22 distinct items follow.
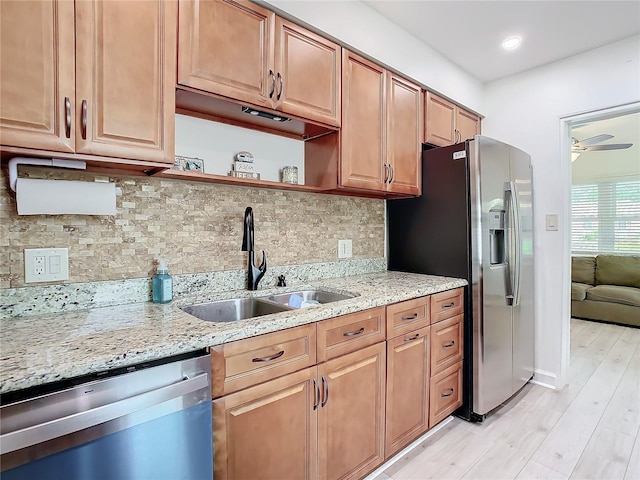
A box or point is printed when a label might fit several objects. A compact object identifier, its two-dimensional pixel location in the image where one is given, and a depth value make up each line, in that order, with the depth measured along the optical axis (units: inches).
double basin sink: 59.9
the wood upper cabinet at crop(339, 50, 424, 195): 75.3
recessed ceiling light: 90.8
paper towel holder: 44.4
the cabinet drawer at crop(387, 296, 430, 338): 65.5
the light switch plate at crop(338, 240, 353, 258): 90.1
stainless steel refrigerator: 82.7
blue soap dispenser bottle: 56.9
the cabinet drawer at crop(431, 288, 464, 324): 75.8
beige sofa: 163.3
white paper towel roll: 46.3
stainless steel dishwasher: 29.2
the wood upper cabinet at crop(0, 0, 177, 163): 39.1
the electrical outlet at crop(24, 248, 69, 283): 48.4
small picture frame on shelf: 61.7
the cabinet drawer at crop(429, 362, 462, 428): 76.4
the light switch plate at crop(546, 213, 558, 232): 101.6
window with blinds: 190.6
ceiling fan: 133.8
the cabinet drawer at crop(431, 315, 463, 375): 76.2
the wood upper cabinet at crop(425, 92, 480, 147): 96.1
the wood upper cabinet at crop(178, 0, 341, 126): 53.1
